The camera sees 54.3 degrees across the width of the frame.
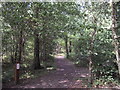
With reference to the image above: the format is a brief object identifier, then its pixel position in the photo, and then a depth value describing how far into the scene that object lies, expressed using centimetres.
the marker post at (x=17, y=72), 507
